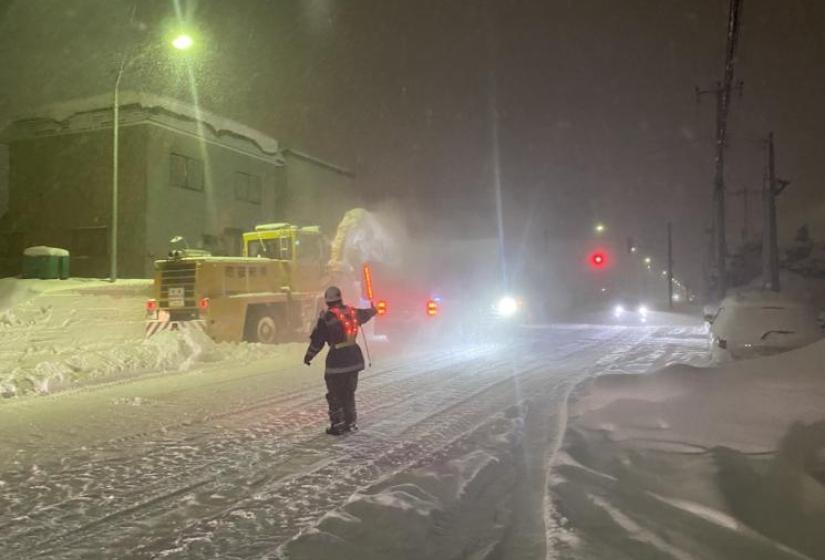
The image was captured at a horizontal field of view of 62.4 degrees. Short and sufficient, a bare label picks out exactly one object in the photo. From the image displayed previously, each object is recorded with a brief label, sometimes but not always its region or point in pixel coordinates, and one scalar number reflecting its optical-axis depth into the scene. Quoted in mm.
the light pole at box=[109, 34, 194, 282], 18831
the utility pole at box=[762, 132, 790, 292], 34219
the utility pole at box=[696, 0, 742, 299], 14109
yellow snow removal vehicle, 16641
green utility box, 23469
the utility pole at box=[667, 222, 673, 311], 61081
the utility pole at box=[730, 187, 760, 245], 60953
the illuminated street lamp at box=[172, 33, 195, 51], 16062
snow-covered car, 12297
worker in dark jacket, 7680
